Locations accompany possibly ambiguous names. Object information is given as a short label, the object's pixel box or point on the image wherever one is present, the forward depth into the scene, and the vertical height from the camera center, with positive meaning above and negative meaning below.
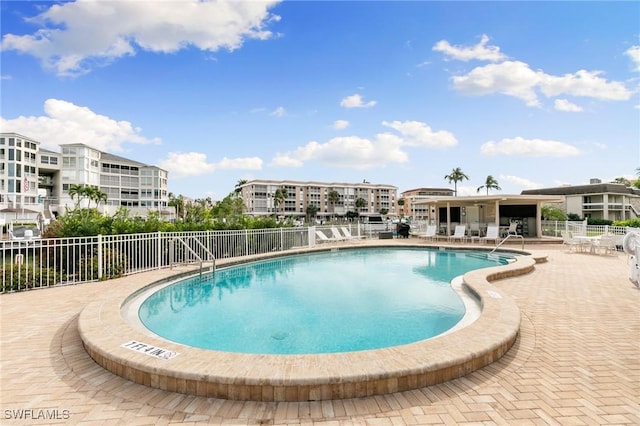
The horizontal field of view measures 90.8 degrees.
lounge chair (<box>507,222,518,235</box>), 19.31 -0.81
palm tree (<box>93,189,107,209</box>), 49.38 +3.34
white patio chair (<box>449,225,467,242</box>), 19.40 -1.19
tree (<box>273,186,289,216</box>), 76.94 +4.96
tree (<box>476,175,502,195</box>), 72.50 +7.26
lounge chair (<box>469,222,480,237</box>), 20.92 -0.94
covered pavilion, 19.59 +0.28
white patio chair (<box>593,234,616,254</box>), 13.04 -1.20
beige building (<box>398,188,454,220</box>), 104.41 +6.01
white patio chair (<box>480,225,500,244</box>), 18.09 -1.16
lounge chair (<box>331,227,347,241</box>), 19.11 -1.18
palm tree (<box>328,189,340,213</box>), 88.44 +5.07
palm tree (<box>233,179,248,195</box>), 95.97 +9.77
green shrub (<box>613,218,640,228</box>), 20.52 -0.60
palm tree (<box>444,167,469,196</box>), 63.38 +7.86
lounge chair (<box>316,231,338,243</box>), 18.38 -1.23
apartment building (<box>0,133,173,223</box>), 44.12 +7.00
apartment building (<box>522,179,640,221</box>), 56.91 +2.41
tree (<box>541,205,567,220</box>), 54.75 +0.09
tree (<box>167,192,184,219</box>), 73.75 +3.03
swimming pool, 2.83 -1.47
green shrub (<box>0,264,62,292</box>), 7.09 -1.37
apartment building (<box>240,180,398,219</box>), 83.12 +5.18
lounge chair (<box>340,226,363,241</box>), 19.98 -1.17
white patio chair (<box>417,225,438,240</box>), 20.84 -1.18
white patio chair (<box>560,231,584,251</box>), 14.43 -1.32
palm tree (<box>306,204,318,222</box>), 85.12 +1.36
